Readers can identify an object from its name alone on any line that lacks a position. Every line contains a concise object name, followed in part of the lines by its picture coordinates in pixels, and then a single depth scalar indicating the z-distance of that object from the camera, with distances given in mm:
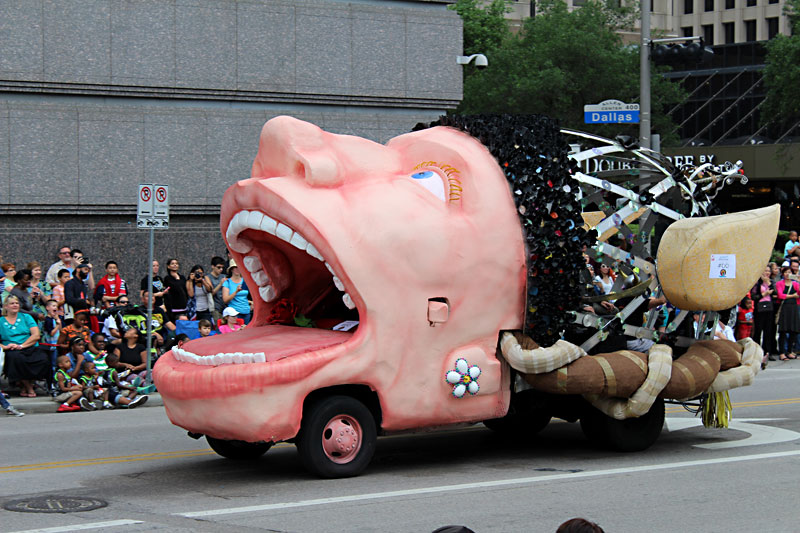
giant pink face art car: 9234
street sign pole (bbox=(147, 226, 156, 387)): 16003
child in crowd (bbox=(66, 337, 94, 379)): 15352
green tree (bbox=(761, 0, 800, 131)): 42938
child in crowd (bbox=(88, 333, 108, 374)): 15719
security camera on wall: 21994
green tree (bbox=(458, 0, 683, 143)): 41906
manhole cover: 8453
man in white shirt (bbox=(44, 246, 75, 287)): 17844
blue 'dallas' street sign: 19469
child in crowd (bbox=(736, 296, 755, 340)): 20672
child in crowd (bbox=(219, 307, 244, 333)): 15867
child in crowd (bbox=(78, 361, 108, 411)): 15141
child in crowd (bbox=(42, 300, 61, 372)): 15766
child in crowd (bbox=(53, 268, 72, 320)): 17031
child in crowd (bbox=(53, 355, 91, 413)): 14956
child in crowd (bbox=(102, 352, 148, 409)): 15203
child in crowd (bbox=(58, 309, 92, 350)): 15789
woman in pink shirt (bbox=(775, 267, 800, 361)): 21344
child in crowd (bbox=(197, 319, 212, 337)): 16141
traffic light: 19484
